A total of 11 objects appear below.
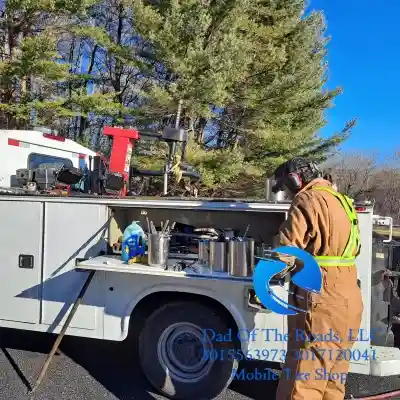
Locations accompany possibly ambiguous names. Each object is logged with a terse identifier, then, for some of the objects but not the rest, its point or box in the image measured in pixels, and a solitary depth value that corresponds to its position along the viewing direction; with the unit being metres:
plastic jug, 3.43
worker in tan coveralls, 2.55
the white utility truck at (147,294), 3.20
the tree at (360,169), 31.07
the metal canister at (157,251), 3.31
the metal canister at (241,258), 3.08
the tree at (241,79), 12.38
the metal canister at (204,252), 3.34
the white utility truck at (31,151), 5.23
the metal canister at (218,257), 3.20
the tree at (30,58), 12.16
